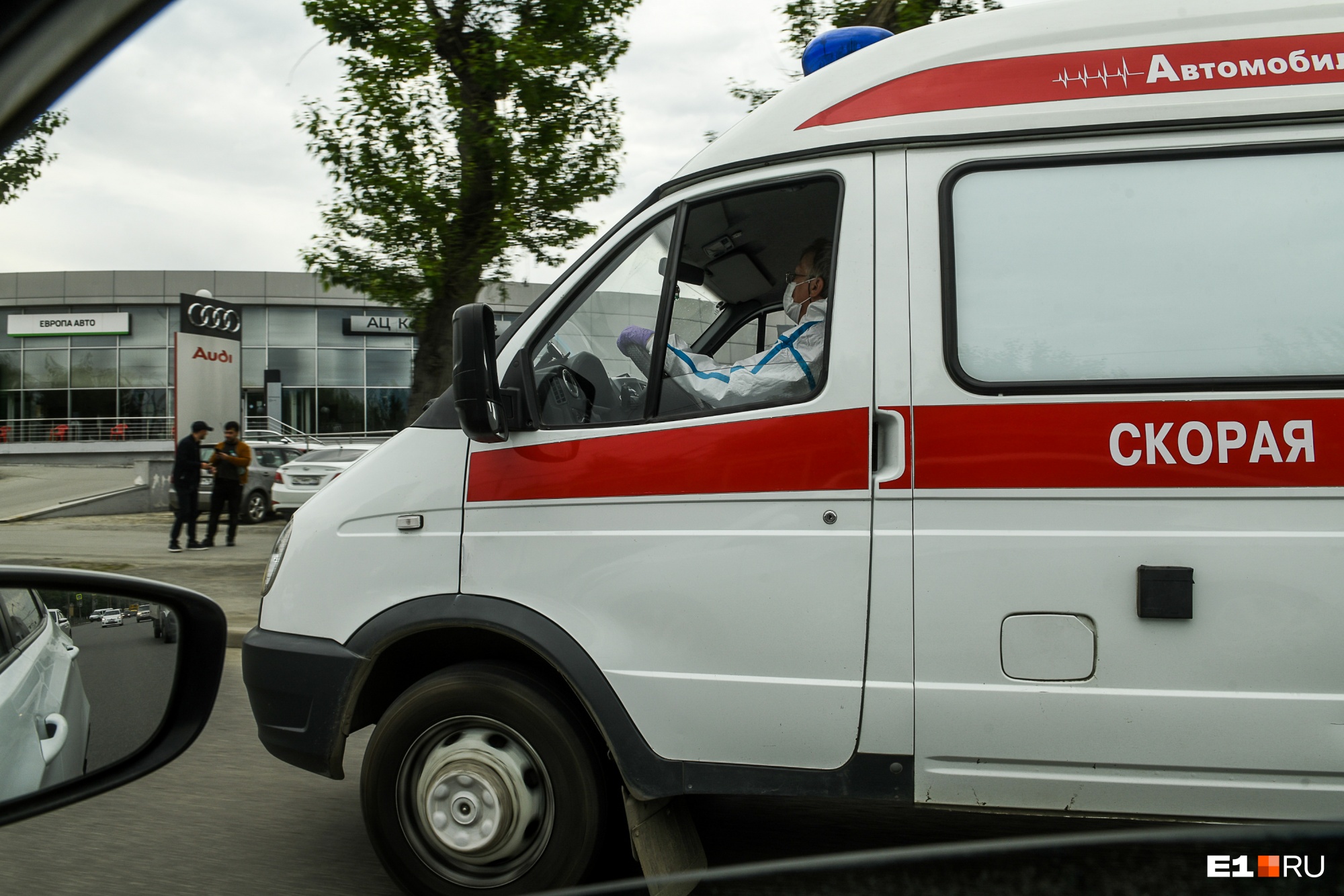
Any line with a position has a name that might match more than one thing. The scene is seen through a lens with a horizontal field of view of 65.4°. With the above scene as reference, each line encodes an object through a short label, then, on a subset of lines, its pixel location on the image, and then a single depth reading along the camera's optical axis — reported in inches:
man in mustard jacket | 542.3
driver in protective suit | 114.3
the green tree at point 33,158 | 267.1
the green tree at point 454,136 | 353.7
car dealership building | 1512.1
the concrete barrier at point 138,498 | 878.4
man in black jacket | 530.3
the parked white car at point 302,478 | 661.9
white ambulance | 99.0
